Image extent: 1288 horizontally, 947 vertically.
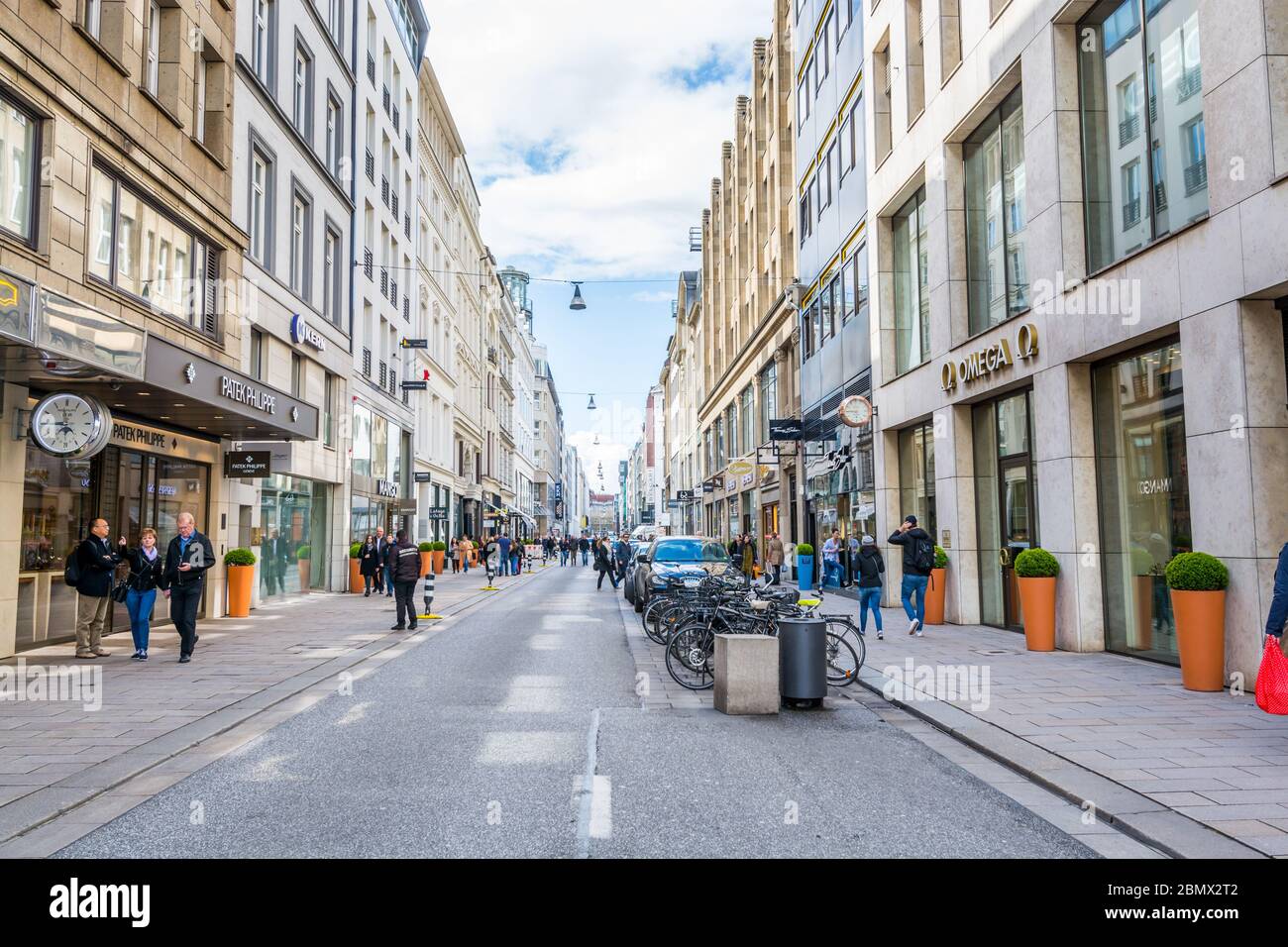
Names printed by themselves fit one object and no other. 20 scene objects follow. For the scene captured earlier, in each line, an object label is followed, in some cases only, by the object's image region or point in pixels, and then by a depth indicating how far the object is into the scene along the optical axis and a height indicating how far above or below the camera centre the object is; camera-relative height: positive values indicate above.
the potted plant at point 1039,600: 12.29 -0.92
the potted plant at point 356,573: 25.75 -0.97
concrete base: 8.48 -1.30
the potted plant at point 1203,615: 8.91 -0.83
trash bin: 8.68 -1.23
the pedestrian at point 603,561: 28.81 -0.80
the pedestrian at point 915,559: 13.94 -0.40
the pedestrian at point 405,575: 15.92 -0.64
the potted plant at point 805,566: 25.09 -0.88
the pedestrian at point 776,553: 26.77 -0.55
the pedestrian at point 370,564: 24.42 -0.68
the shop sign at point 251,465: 17.70 +1.42
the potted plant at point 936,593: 16.23 -1.08
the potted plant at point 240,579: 17.53 -0.75
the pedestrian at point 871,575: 14.12 -0.64
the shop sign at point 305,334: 21.84 +4.97
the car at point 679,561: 17.68 -0.52
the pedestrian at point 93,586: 11.34 -0.56
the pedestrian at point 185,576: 11.63 -0.45
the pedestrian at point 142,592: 11.65 -0.66
